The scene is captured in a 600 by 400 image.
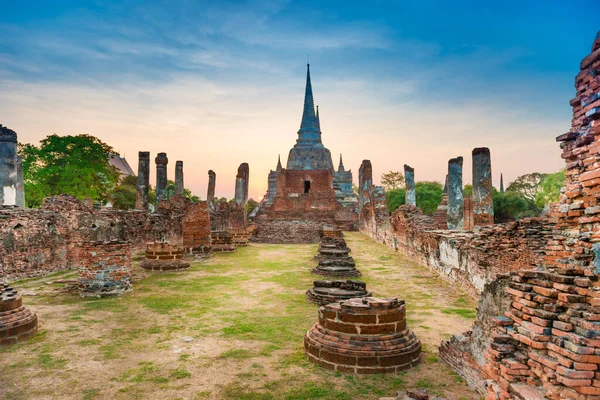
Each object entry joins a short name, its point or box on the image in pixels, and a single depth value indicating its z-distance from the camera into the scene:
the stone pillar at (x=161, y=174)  21.69
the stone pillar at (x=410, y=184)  22.64
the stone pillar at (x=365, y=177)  26.41
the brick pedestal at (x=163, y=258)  10.77
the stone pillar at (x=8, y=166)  11.59
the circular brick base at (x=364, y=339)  4.35
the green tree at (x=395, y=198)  42.69
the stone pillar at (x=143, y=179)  20.16
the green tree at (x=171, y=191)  41.81
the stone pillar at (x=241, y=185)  27.07
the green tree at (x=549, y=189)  34.84
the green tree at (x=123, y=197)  31.25
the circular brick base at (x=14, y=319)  5.11
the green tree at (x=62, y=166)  25.22
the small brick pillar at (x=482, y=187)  12.77
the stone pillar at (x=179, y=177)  25.23
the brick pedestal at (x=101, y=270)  7.82
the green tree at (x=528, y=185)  40.78
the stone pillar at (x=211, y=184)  28.44
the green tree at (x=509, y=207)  31.44
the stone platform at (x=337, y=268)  9.88
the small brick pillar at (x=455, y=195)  15.67
